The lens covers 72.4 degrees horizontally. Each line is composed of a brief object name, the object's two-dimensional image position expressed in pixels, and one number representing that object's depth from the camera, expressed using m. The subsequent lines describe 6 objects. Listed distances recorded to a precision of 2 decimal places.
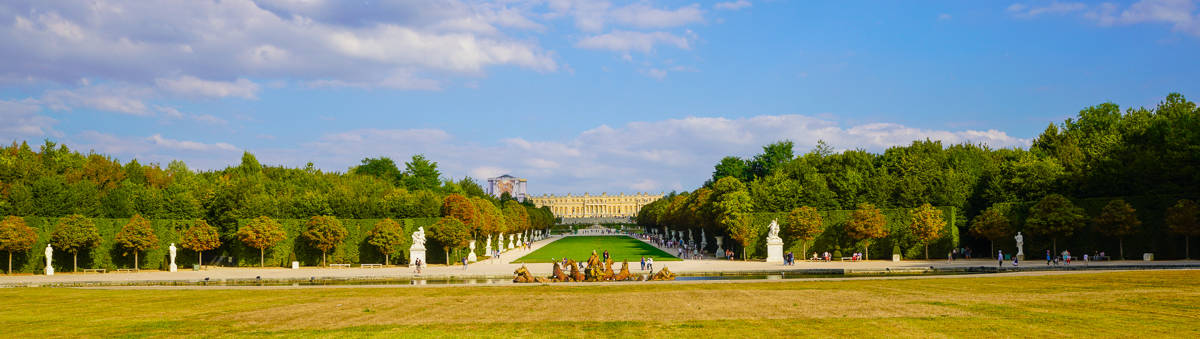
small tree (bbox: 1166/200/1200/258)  42.94
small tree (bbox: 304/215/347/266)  47.94
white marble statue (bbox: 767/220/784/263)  50.25
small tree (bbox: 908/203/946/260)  49.00
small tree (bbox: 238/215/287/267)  47.84
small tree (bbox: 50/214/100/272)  43.72
